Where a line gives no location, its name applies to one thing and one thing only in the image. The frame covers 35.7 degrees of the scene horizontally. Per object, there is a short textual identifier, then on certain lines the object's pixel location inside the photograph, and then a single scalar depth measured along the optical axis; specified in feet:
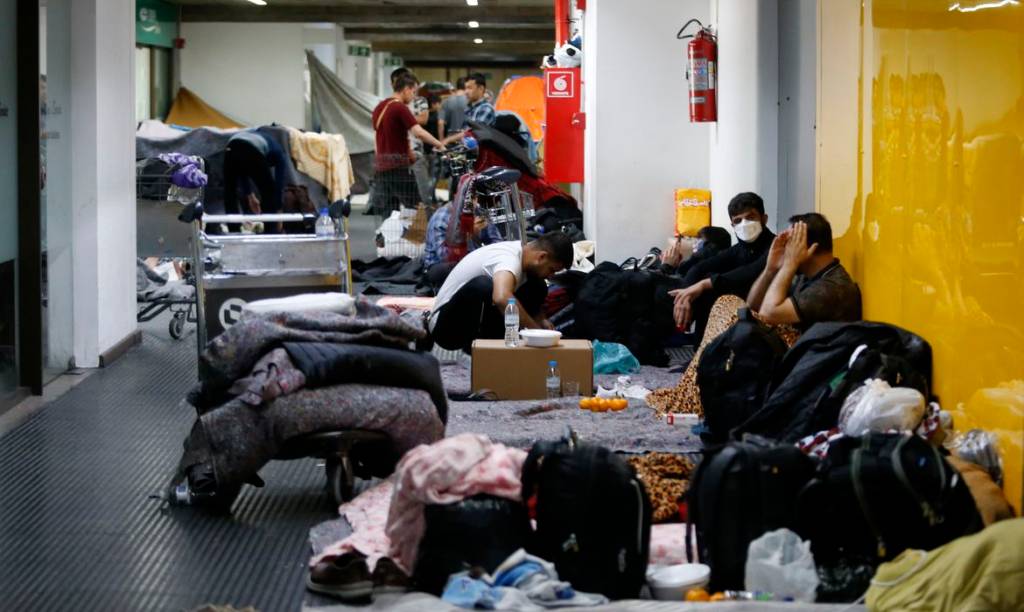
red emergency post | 46.11
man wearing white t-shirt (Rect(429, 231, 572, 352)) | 27.61
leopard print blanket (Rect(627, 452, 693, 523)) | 18.08
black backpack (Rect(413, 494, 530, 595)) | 15.39
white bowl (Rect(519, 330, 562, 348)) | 25.84
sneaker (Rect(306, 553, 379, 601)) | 15.30
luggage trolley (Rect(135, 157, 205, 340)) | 35.45
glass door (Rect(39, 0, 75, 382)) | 28.60
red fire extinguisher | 35.70
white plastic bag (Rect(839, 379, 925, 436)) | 18.04
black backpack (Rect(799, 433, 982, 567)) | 15.15
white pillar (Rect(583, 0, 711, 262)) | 39.37
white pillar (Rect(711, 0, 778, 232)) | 30.83
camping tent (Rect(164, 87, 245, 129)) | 82.58
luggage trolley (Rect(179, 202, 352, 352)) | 26.32
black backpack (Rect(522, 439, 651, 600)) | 15.14
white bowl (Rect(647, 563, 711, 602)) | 15.16
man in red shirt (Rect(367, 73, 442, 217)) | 47.06
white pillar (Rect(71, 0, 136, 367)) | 29.55
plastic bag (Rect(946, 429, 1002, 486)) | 16.83
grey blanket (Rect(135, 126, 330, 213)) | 44.04
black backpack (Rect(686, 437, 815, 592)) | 15.33
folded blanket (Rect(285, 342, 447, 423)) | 18.71
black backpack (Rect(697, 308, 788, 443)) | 21.89
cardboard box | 25.77
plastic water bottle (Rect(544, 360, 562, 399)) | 25.66
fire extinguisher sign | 46.21
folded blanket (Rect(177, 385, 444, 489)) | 18.61
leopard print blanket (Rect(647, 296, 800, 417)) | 24.25
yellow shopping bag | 37.83
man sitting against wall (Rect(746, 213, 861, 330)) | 23.72
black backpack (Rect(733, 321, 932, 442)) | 19.43
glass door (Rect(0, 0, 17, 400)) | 26.45
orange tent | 73.15
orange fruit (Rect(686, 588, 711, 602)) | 15.01
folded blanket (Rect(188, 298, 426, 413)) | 18.75
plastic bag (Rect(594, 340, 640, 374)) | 28.66
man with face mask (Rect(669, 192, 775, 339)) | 27.96
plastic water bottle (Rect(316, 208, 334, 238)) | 27.16
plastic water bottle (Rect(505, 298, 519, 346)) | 26.13
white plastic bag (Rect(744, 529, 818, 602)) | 14.88
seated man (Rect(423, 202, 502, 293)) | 38.86
